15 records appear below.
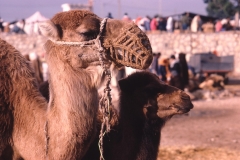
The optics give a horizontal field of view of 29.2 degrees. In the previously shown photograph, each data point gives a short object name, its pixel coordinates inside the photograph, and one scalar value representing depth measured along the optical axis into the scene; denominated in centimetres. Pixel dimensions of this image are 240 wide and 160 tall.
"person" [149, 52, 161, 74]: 1719
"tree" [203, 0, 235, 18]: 5841
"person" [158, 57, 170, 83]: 1656
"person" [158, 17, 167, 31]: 3021
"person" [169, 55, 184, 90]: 1555
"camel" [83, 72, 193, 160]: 489
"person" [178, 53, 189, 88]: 1612
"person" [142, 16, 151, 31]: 2874
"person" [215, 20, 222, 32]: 3011
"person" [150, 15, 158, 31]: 2928
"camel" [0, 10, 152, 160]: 377
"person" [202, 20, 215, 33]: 2942
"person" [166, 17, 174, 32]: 2975
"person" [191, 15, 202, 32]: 3013
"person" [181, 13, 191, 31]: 3189
